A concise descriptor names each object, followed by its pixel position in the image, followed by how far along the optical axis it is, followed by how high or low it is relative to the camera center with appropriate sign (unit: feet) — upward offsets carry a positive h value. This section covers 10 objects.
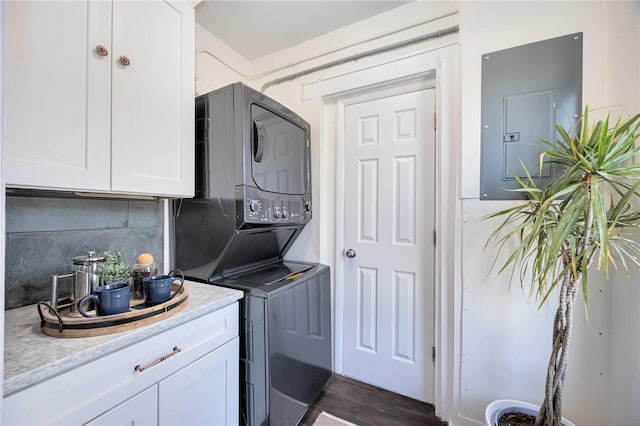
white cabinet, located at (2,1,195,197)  3.01 +1.55
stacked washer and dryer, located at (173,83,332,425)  4.45 -0.58
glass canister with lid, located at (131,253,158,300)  3.94 -0.94
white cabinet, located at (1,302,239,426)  2.42 -1.94
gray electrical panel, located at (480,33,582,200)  4.34 +1.85
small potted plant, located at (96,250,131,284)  3.58 -0.83
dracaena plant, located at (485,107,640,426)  3.08 -0.09
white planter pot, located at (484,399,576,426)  4.13 -3.15
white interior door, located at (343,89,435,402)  6.11 -0.75
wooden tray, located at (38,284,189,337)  2.85 -1.27
